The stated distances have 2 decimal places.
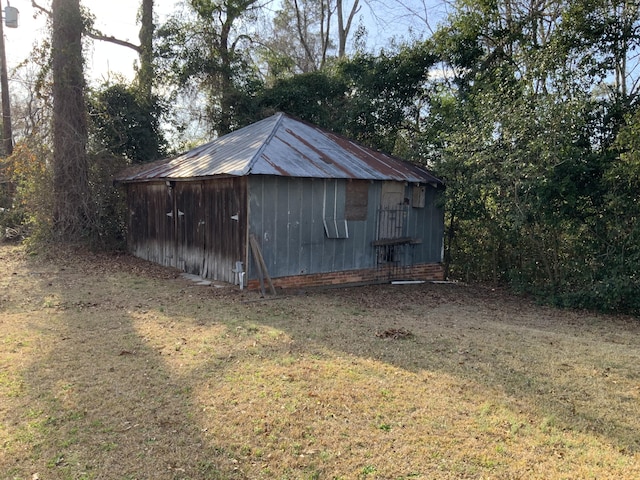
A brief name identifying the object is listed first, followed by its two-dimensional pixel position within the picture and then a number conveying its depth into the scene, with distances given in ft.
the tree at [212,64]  59.16
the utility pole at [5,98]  62.39
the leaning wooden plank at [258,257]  29.43
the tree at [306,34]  78.59
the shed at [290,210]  30.35
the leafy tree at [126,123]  51.21
